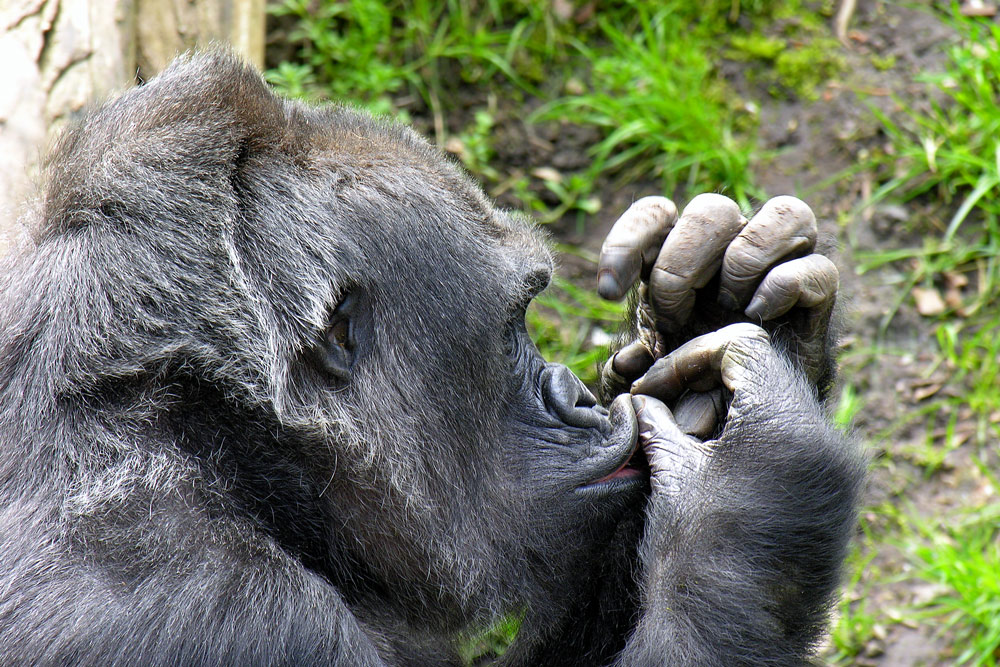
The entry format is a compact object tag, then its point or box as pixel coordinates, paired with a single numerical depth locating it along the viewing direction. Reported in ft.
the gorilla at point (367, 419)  14.64
